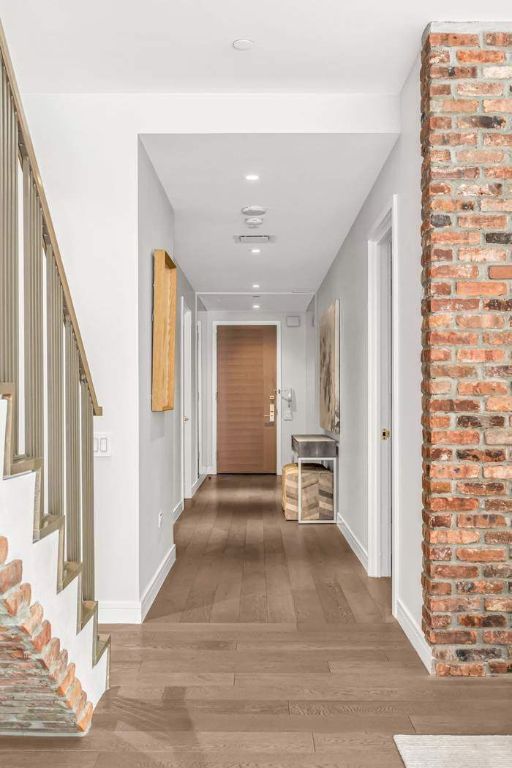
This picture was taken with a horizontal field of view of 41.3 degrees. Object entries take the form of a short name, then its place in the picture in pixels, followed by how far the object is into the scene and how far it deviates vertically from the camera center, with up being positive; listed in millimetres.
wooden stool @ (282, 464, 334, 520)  6172 -1021
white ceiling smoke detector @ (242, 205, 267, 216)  4676 +1225
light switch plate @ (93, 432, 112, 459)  3396 -297
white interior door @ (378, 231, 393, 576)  4258 -80
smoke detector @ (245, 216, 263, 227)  4926 +1212
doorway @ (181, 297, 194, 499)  7219 -196
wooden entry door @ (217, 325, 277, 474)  9859 -438
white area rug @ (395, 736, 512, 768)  2109 -1174
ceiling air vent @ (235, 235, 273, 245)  5422 +1187
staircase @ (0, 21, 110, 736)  1695 -318
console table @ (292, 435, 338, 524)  6160 -625
